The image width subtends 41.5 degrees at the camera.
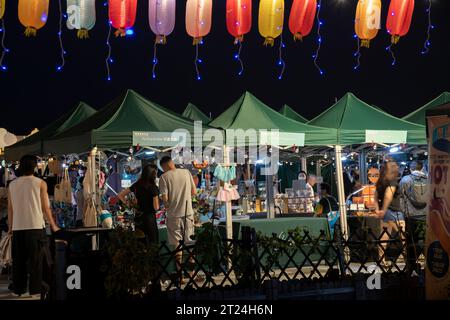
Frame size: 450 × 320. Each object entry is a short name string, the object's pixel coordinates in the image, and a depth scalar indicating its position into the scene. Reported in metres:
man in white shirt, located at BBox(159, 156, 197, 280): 7.90
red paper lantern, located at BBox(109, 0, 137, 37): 9.63
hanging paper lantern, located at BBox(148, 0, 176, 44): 9.89
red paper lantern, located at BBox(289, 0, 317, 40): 10.30
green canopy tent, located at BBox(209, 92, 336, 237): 9.53
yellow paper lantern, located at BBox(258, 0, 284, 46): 10.20
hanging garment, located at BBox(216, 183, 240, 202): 8.88
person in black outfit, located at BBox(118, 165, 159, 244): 7.69
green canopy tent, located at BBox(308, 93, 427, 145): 9.99
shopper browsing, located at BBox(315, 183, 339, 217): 9.78
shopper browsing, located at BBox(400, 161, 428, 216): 8.29
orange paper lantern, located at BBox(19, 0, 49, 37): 8.98
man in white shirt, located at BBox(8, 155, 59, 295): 6.93
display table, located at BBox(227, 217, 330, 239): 8.77
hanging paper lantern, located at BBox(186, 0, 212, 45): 10.12
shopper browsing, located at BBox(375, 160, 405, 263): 8.08
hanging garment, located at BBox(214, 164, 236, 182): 9.01
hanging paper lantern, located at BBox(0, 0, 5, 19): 8.77
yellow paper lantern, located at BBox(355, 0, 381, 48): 10.51
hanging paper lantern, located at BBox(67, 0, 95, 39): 9.27
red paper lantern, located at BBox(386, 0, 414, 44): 10.50
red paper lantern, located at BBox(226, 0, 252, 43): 10.25
